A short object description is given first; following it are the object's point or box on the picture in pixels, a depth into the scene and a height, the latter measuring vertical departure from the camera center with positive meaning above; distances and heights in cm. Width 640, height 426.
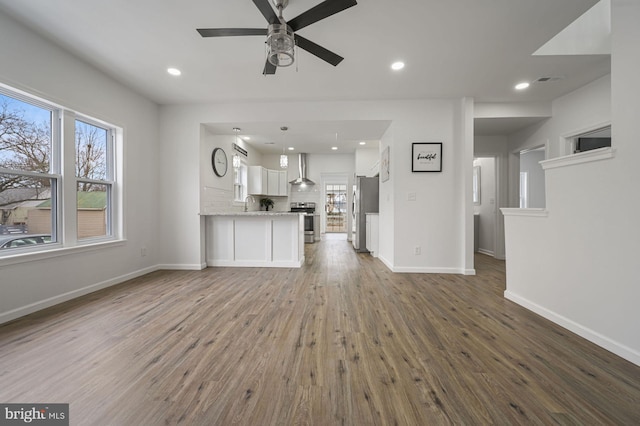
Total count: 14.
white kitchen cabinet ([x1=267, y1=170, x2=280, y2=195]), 714 +82
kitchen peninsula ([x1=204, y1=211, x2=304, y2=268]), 403 -50
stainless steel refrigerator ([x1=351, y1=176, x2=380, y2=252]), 557 +19
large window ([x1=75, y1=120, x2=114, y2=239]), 284 +38
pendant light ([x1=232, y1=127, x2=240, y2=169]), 432 +88
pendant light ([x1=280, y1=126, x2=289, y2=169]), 474 +95
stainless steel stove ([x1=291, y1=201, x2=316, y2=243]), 707 -16
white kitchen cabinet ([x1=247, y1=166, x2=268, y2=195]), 657 +80
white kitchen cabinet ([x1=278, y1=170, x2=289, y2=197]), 736 +80
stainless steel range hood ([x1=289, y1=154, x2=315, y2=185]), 746 +125
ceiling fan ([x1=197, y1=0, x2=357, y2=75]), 168 +138
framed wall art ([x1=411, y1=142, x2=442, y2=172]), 368 +79
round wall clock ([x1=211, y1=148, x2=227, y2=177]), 454 +93
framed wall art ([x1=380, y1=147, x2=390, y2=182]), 420 +79
